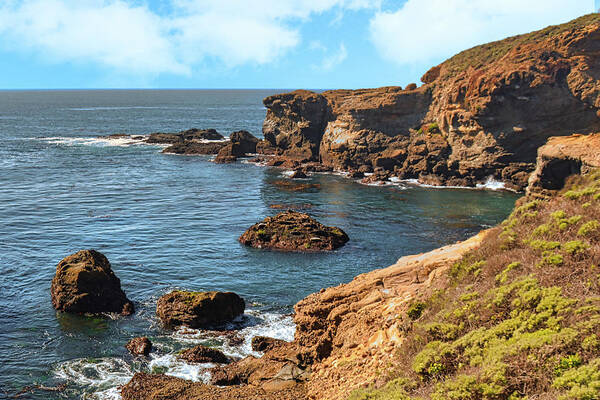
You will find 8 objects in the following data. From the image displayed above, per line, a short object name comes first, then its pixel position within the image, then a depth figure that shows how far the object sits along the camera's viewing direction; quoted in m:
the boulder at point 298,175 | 80.37
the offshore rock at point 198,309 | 30.88
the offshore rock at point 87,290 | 32.56
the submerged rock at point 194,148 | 105.75
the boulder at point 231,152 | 96.93
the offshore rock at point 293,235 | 46.28
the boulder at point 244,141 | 105.12
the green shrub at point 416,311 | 18.27
